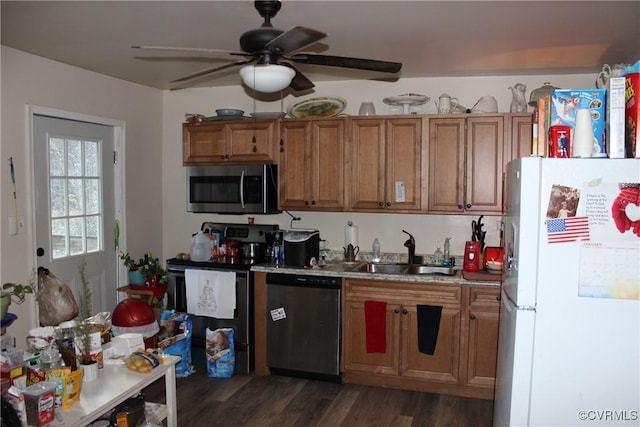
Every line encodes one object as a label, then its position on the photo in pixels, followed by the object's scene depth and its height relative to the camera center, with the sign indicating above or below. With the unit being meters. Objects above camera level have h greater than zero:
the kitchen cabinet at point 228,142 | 4.19 +0.47
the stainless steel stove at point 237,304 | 3.95 -0.88
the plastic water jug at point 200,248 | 4.29 -0.45
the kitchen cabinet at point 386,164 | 3.86 +0.26
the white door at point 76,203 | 3.69 -0.05
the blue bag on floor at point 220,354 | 3.88 -1.24
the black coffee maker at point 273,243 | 4.21 -0.40
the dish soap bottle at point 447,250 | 4.06 -0.43
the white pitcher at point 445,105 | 3.81 +0.71
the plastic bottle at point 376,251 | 4.23 -0.46
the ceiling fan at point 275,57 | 2.07 +0.64
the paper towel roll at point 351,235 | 4.25 -0.32
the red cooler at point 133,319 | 3.22 -0.80
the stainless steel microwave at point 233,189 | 4.14 +0.07
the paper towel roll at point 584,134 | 1.91 +0.25
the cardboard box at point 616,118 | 1.88 +0.30
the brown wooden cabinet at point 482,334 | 3.46 -0.96
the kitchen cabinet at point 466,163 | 3.71 +0.26
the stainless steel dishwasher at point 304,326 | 3.73 -0.99
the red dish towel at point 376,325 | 3.66 -0.94
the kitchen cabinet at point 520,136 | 3.66 +0.46
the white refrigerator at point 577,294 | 1.87 -0.37
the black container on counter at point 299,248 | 3.98 -0.41
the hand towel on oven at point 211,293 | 3.97 -0.78
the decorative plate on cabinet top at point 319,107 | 4.04 +0.74
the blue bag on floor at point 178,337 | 3.85 -1.10
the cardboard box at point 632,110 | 1.83 +0.33
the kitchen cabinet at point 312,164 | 4.02 +0.27
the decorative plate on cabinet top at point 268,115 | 4.20 +0.69
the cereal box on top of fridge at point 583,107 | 1.96 +0.36
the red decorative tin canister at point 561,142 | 1.98 +0.22
